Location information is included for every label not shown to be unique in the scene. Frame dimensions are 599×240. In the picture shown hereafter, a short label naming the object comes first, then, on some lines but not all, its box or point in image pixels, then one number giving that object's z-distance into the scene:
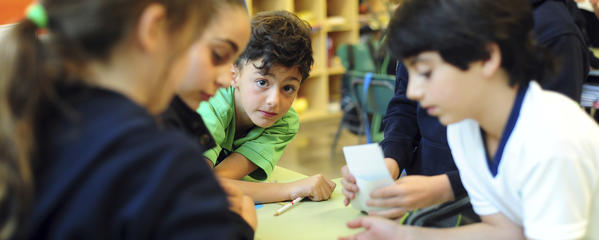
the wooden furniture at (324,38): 4.95
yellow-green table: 0.99
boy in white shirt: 0.73
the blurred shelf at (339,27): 5.08
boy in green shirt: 1.35
